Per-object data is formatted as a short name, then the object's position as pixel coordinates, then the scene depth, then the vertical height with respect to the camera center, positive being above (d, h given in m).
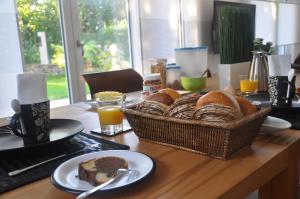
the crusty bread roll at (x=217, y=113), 0.70 -0.16
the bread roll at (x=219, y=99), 0.76 -0.13
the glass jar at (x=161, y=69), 1.68 -0.12
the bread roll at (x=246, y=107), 0.79 -0.16
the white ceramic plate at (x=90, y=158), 0.58 -0.24
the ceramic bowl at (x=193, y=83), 1.57 -0.19
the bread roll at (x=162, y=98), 0.88 -0.14
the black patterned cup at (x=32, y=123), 0.79 -0.17
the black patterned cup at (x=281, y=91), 1.03 -0.17
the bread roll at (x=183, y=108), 0.76 -0.15
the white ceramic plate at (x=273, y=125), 0.83 -0.22
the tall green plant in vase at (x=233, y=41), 1.46 +0.01
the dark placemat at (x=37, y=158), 0.65 -0.25
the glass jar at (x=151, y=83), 1.43 -0.16
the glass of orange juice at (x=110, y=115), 0.96 -0.20
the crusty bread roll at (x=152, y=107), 0.82 -0.16
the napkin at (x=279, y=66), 1.16 -0.09
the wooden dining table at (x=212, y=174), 0.58 -0.26
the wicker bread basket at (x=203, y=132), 0.69 -0.21
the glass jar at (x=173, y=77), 1.74 -0.17
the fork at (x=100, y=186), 0.54 -0.24
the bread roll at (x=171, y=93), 0.94 -0.14
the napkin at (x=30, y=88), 0.79 -0.09
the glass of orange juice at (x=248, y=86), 1.39 -0.19
